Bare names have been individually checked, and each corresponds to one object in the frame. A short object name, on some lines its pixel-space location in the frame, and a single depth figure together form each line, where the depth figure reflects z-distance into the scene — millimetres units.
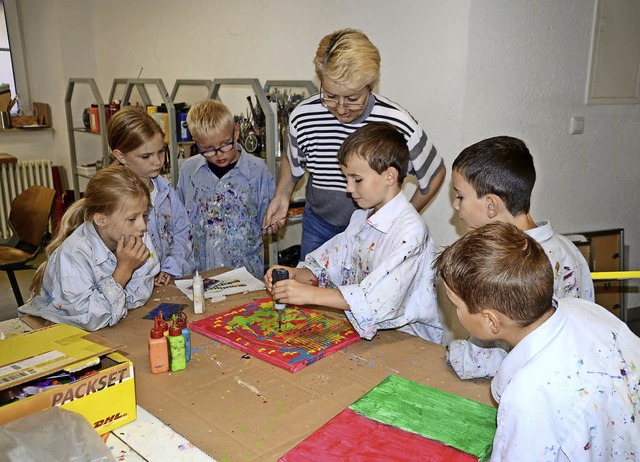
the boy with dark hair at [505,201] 1494
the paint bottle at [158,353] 1436
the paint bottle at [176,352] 1444
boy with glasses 2783
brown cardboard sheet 1169
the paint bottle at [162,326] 1481
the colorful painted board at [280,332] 1515
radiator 5617
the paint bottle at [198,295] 1855
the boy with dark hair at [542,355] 1020
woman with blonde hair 1994
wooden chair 3719
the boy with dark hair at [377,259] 1637
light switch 3234
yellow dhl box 1084
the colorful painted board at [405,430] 1105
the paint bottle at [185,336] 1481
